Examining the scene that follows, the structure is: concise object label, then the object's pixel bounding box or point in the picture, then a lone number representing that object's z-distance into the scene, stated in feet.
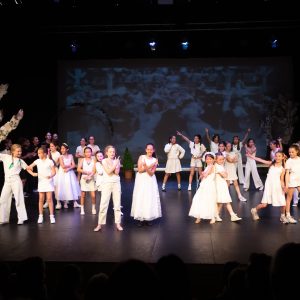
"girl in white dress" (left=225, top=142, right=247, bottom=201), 38.29
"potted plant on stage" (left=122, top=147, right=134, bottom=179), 50.11
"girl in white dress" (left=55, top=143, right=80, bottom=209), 33.17
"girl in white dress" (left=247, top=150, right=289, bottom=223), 27.45
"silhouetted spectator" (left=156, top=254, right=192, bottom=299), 8.38
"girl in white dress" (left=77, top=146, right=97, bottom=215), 31.37
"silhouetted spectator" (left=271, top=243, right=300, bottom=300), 6.93
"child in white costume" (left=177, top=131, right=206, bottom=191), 41.78
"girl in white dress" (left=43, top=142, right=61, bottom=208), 33.55
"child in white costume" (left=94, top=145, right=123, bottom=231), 25.67
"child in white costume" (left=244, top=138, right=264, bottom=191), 39.73
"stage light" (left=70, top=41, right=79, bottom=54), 48.85
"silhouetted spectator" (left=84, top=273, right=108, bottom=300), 7.77
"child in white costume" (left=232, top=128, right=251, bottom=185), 43.24
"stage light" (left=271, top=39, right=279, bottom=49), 47.94
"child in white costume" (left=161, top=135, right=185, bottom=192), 42.16
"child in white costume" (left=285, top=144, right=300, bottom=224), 27.18
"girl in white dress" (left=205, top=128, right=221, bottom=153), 44.21
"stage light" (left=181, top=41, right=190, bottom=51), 47.25
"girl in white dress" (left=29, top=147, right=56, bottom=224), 28.19
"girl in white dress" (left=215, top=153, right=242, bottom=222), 27.96
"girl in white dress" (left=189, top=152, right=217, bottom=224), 27.73
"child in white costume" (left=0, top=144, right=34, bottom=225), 27.84
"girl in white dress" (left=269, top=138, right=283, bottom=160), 36.04
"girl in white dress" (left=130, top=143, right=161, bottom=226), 26.81
